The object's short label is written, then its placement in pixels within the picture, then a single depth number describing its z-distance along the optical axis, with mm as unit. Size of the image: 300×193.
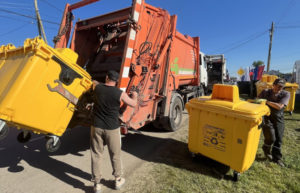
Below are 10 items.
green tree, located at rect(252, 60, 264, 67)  64706
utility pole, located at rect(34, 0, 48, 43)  11445
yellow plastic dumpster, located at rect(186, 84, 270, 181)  2219
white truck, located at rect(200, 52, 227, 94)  11145
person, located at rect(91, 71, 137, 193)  2117
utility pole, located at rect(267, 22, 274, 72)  17500
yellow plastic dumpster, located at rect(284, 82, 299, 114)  6215
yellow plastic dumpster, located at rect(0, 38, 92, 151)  1744
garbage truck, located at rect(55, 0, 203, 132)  2918
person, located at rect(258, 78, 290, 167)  2900
